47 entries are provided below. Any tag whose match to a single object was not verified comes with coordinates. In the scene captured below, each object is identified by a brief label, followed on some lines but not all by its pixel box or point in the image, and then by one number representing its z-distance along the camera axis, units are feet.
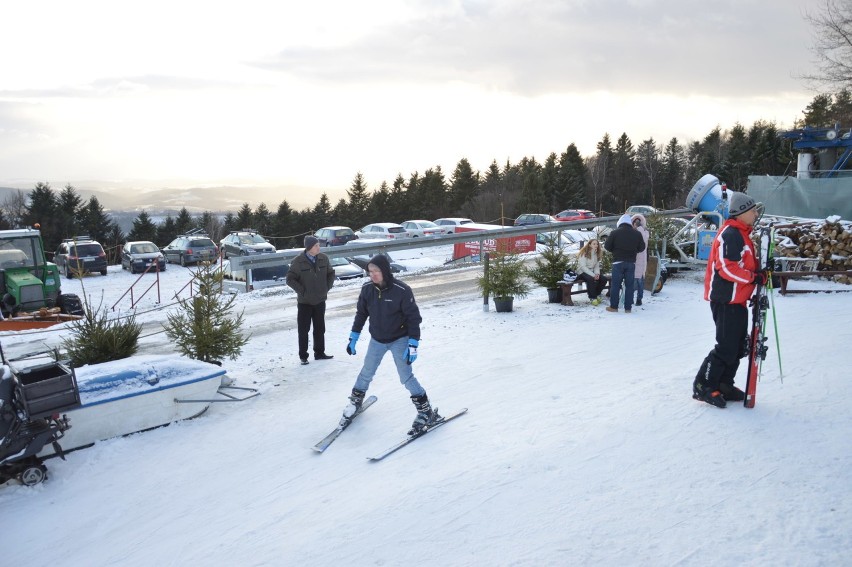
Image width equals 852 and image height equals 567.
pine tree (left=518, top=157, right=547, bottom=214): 177.27
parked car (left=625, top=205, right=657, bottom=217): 108.90
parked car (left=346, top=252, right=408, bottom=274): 69.10
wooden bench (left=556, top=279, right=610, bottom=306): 39.27
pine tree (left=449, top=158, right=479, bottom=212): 194.39
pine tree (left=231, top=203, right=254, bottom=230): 177.06
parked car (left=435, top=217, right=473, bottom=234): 123.18
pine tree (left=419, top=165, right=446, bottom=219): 189.78
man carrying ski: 18.26
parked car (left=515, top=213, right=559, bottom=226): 118.94
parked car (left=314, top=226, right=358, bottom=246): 104.73
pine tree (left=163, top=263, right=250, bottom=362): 26.55
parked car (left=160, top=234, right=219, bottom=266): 94.89
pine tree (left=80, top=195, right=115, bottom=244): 159.12
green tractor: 43.01
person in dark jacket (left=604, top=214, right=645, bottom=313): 35.19
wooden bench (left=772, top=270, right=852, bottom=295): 40.01
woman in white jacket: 39.58
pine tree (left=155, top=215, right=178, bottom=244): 170.91
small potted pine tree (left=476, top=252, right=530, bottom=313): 38.55
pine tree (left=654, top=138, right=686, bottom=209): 212.39
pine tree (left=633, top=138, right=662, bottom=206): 212.02
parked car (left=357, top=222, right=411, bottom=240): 106.63
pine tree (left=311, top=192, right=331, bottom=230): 177.97
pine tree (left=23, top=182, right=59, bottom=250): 149.79
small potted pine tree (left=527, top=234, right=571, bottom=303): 40.27
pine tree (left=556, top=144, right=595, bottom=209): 182.80
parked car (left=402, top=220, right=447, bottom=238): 108.37
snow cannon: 49.65
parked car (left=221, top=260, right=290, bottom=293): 57.70
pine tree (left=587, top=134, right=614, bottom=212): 203.26
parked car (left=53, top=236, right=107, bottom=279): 84.50
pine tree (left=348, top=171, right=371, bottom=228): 185.68
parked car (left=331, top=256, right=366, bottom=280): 64.39
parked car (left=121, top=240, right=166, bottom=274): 89.27
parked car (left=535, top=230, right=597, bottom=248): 90.74
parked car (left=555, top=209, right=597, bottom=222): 126.82
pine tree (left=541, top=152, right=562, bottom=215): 182.09
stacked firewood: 45.98
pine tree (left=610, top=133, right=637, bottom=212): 210.79
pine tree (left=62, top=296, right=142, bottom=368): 25.43
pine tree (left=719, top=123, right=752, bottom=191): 174.40
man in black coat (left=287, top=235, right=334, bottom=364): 28.73
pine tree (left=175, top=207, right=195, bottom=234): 175.42
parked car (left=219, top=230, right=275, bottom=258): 90.53
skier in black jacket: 19.99
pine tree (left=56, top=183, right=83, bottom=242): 151.12
